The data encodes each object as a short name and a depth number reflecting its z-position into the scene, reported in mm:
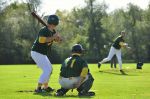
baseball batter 14195
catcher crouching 13180
